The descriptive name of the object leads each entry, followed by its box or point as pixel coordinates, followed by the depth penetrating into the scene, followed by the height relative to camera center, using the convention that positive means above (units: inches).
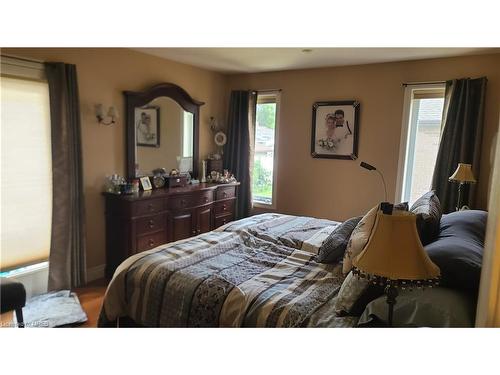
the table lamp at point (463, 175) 105.7 -7.2
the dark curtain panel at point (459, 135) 113.7 +5.9
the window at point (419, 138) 124.5 +4.8
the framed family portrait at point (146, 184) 125.6 -16.1
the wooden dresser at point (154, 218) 112.2 -27.9
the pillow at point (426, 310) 42.4 -20.9
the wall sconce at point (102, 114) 111.0 +8.4
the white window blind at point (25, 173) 92.7 -10.4
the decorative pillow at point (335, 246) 72.9 -21.4
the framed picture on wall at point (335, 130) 139.3 +7.5
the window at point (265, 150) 158.2 -2.6
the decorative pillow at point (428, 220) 61.8 -13.4
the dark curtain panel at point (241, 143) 158.6 +0.6
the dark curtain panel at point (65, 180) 98.9 -12.7
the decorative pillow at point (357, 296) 52.1 -23.0
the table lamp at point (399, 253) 37.4 -11.6
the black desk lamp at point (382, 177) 135.3 -11.2
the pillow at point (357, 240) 64.1 -17.8
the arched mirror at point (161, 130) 124.4 +4.7
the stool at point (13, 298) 61.0 -30.3
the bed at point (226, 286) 56.4 -26.3
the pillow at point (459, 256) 46.3 -15.3
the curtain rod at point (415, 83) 121.4 +24.7
